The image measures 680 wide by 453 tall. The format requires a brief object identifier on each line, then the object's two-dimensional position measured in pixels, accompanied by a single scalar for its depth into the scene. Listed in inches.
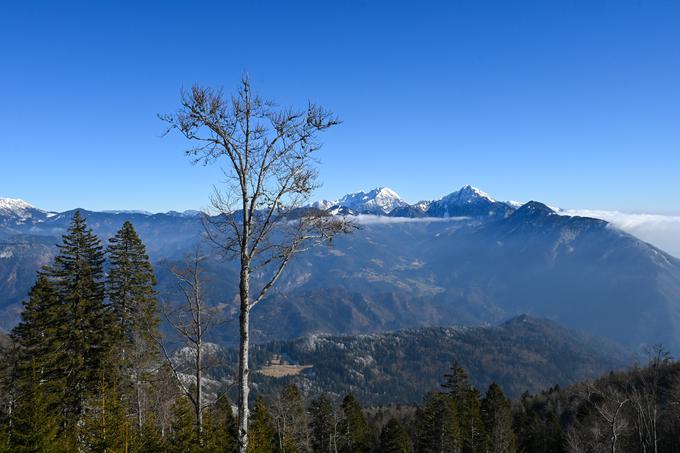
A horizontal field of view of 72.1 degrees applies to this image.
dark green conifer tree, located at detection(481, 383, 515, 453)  2094.0
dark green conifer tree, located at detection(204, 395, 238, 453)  749.9
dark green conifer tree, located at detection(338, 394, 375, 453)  2405.3
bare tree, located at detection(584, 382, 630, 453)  1341.0
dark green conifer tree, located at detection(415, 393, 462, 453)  2092.8
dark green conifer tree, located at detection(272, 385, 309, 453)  2129.7
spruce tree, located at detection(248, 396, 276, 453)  1321.6
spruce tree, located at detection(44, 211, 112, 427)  1103.6
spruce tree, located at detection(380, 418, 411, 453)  2273.5
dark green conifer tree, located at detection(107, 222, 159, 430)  1154.0
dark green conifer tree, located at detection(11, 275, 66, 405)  1068.5
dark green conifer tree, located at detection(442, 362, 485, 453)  2234.6
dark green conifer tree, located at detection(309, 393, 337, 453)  2474.9
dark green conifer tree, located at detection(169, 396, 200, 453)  711.7
